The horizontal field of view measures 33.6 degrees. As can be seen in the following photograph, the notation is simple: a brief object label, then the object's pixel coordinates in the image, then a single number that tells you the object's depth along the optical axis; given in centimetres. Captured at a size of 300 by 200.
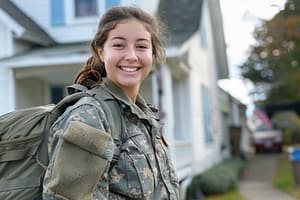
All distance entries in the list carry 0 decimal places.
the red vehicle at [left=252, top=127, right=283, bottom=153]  2641
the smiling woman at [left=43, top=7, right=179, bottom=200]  154
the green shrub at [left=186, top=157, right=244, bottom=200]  1003
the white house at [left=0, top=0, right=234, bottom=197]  905
